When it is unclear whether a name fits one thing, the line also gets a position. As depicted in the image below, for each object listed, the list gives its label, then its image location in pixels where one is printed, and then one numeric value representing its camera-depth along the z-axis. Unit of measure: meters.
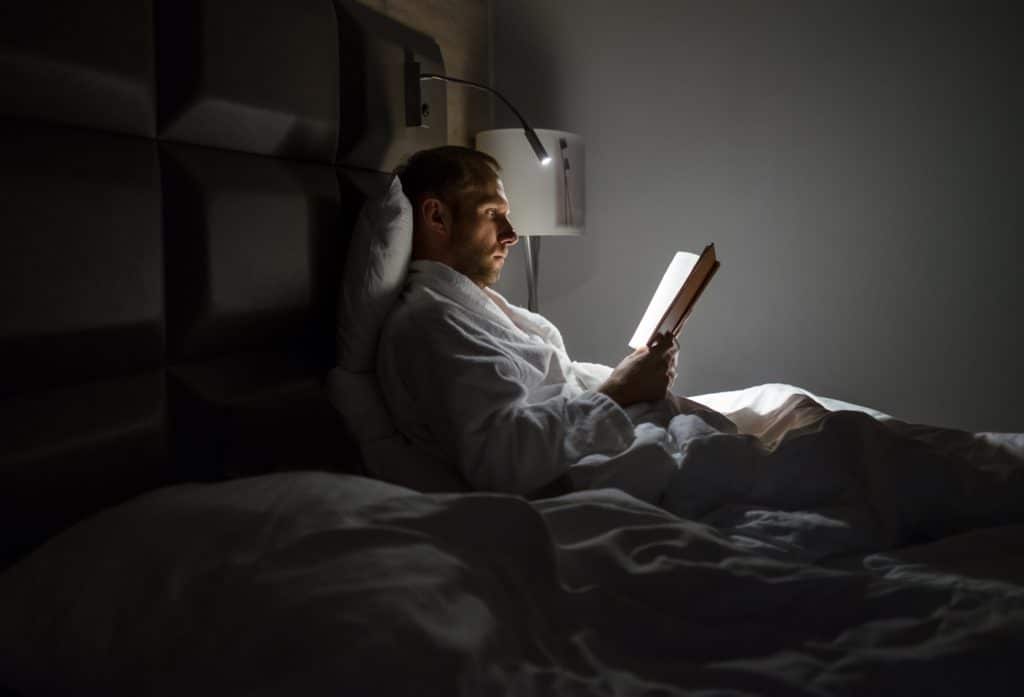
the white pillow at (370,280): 1.25
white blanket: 0.87
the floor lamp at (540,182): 1.94
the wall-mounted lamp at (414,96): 1.57
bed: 0.54
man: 1.09
